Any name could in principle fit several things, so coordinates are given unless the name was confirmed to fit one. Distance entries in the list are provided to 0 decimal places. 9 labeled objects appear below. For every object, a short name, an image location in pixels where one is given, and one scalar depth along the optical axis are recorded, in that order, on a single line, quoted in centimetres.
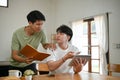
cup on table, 161
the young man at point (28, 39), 195
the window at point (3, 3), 432
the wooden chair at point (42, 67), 266
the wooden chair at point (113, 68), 240
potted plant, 155
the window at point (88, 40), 456
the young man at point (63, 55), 201
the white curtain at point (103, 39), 414
